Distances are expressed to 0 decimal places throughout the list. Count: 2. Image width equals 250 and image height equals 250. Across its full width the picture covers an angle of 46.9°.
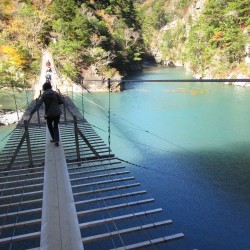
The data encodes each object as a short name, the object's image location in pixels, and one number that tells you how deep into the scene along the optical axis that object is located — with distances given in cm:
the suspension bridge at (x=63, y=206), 221
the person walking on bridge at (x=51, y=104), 382
